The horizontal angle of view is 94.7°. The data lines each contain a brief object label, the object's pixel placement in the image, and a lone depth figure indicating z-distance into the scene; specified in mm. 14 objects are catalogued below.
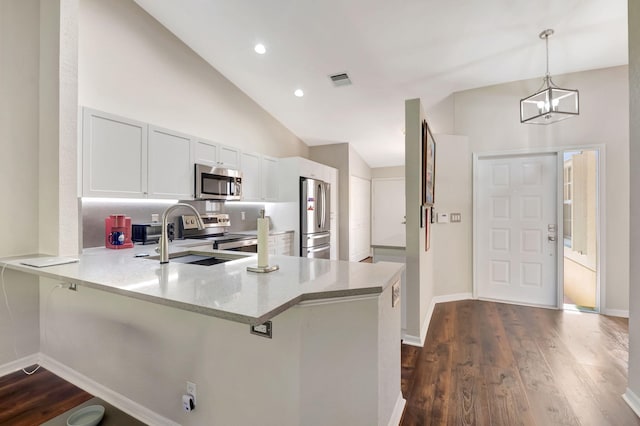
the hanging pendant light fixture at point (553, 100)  2734
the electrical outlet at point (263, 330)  1304
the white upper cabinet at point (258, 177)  4340
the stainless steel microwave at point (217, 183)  3498
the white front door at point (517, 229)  3779
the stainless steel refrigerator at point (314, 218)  4926
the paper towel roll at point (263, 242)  1511
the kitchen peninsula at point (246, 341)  1250
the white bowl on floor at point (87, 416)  1660
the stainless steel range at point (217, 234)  3566
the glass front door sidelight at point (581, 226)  3604
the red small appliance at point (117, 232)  2773
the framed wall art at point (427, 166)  2853
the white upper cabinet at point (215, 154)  3521
